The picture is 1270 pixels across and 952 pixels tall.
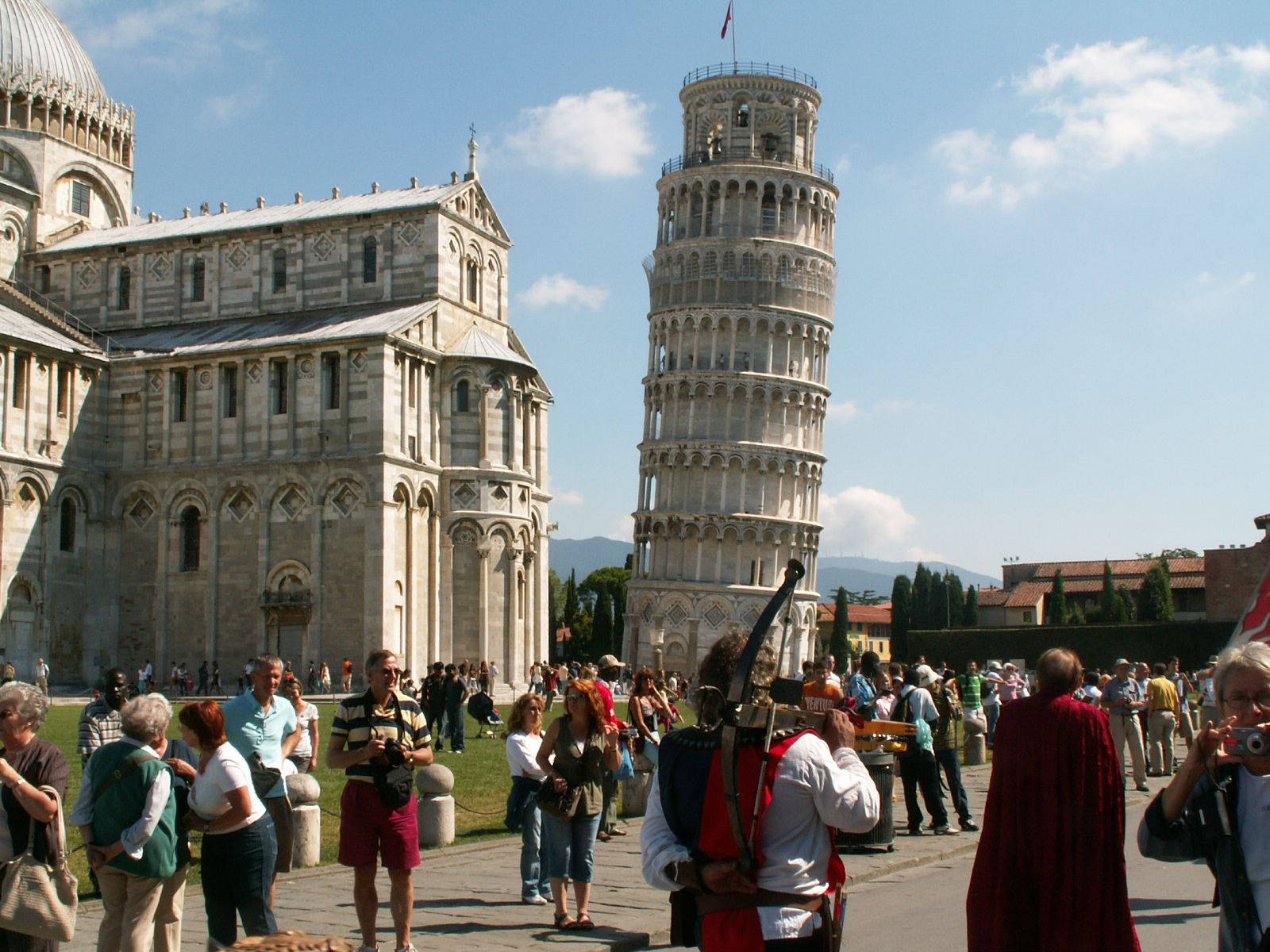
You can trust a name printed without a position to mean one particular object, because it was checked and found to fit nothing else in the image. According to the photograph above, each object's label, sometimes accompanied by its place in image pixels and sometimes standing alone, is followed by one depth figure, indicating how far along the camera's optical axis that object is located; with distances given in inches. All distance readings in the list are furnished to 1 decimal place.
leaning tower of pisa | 2795.3
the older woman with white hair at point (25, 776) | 273.1
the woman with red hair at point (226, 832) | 313.7
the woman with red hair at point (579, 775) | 418.6
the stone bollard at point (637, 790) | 663.1
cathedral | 1734.7
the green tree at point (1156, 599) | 3294.8
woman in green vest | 298.7
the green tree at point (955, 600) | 3934.5
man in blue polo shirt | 393.4
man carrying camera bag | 350.3
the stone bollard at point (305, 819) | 506.9
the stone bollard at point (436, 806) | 553.3
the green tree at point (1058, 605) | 3489.2
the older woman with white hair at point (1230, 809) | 211.2
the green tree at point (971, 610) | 3769.7
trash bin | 546.3
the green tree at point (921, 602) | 3816.4
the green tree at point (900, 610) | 3440.0
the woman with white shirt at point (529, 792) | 455.5
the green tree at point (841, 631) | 3447.3
